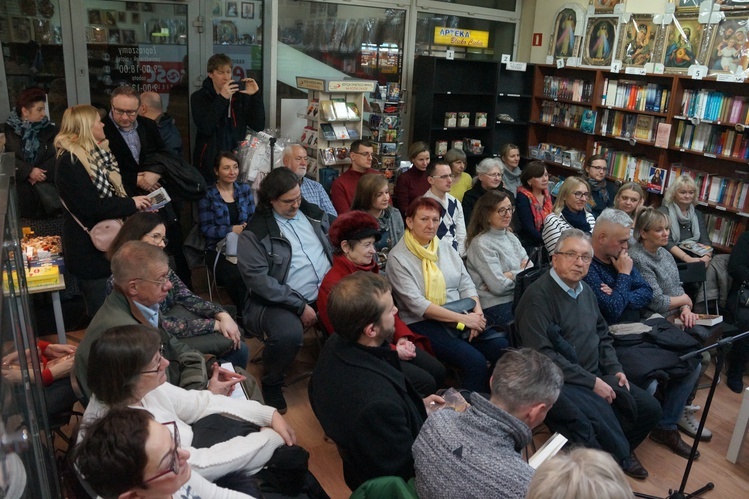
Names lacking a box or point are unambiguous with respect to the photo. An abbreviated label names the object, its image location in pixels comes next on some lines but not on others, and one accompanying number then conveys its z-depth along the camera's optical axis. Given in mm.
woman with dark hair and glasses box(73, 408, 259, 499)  1549
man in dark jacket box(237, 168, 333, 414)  3594
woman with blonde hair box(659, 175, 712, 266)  5102
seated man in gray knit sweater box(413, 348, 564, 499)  1796
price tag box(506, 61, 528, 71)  7770
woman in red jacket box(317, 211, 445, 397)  3358
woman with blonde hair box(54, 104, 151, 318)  3553
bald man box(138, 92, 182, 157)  5027
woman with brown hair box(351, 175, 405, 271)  4293
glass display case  1079
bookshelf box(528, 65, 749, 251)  5953
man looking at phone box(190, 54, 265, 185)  5340
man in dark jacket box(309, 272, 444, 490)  2082
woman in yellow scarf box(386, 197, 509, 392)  3525
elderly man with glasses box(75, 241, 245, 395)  2490
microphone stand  2910
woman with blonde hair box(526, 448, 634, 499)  1389
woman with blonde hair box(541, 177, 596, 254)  4648
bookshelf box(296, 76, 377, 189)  5875
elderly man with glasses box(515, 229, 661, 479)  2916
